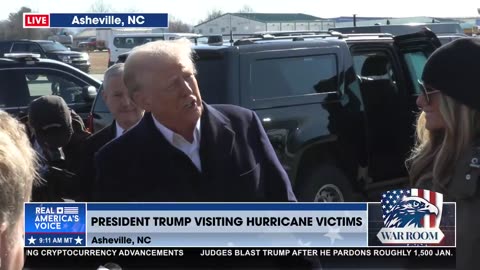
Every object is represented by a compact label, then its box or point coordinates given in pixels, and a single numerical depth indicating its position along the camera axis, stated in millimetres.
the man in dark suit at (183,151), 2416
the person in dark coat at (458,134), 2139
